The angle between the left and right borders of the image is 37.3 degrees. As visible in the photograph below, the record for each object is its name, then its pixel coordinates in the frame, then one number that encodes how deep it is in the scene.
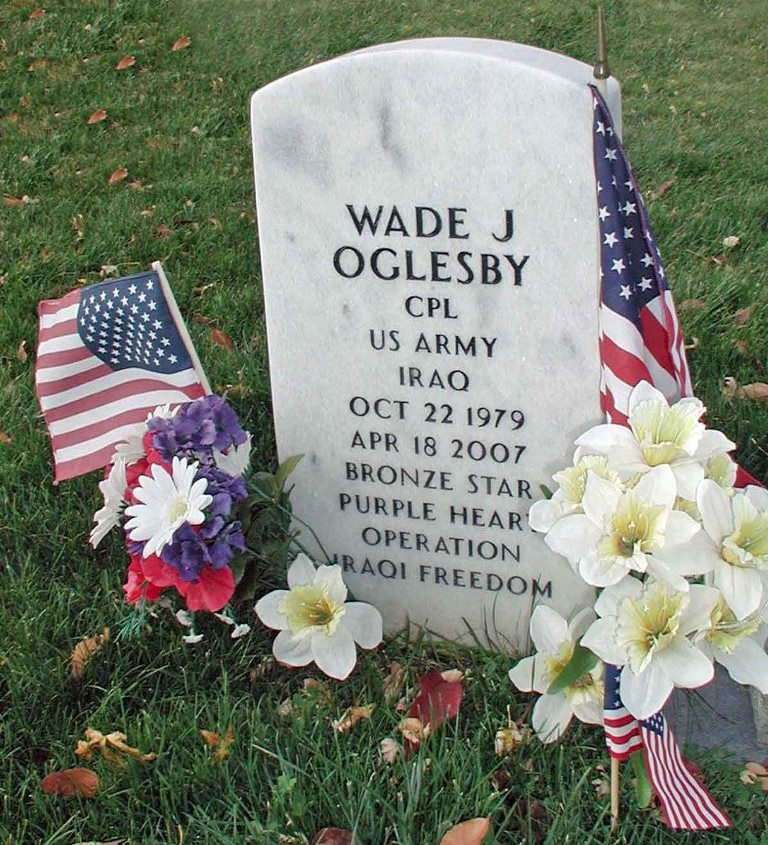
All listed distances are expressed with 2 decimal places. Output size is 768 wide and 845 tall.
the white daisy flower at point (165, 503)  2.31
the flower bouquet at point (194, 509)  2.34
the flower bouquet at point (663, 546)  1.82
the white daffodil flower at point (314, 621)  2.46
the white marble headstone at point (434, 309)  2.16
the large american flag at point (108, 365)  2.76
